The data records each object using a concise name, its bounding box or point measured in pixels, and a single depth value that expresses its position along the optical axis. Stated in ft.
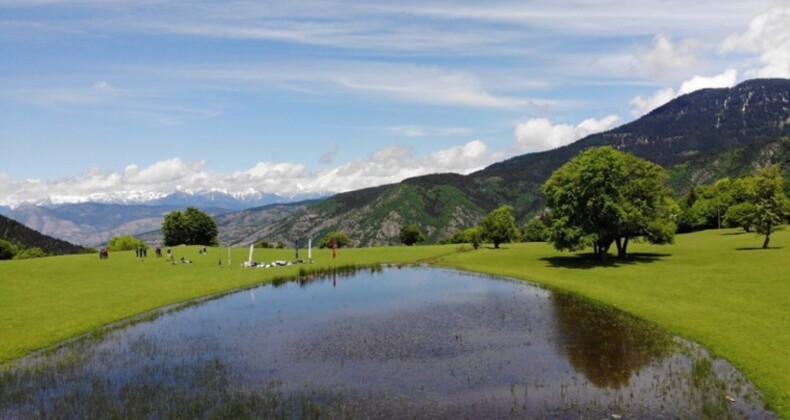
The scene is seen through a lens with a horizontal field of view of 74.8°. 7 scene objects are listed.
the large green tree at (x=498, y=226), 416.26
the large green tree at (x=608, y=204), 265.34
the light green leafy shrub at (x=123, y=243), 547.49
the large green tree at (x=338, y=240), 646.04
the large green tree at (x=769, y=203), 277.64
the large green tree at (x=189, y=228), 553.64
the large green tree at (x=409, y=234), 624.59
